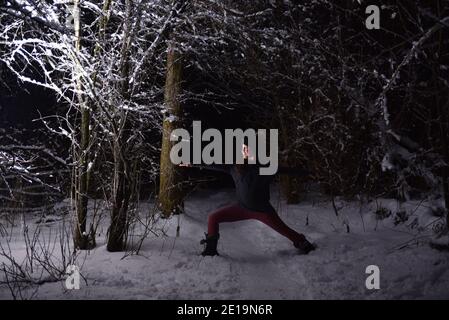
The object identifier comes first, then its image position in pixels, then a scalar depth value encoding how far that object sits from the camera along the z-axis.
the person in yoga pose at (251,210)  6.18
